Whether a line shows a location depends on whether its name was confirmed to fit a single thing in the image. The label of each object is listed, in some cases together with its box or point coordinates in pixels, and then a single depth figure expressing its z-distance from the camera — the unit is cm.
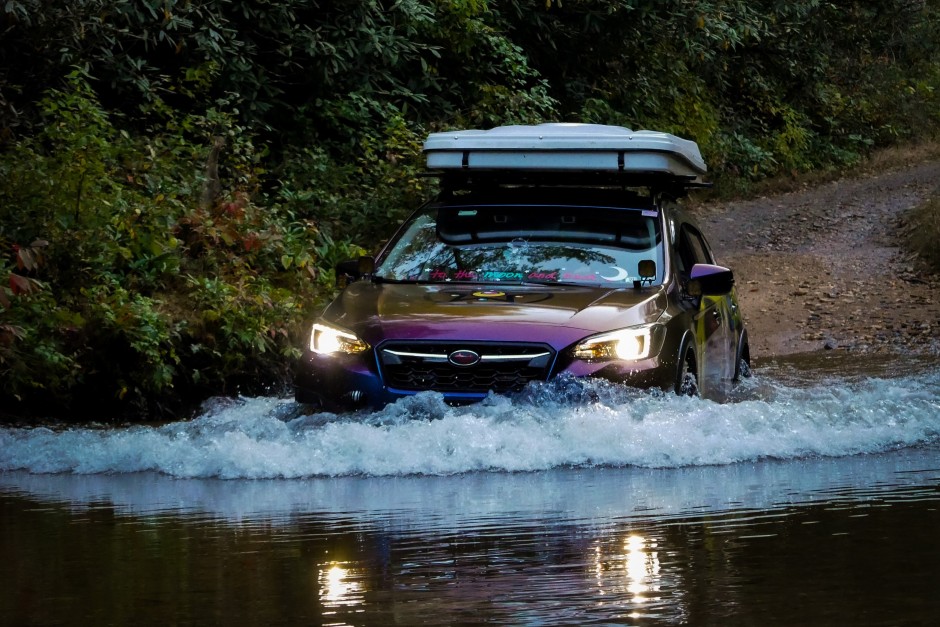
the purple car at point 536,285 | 1261
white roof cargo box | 1492
